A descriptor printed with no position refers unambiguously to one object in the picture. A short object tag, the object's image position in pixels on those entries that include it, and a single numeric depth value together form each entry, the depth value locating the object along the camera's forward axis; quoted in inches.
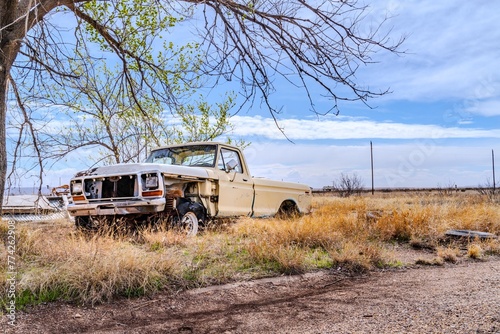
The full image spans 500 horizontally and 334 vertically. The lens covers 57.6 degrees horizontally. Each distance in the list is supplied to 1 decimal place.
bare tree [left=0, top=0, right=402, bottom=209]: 267.9
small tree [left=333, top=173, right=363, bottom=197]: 1160.8
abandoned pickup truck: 310.7
